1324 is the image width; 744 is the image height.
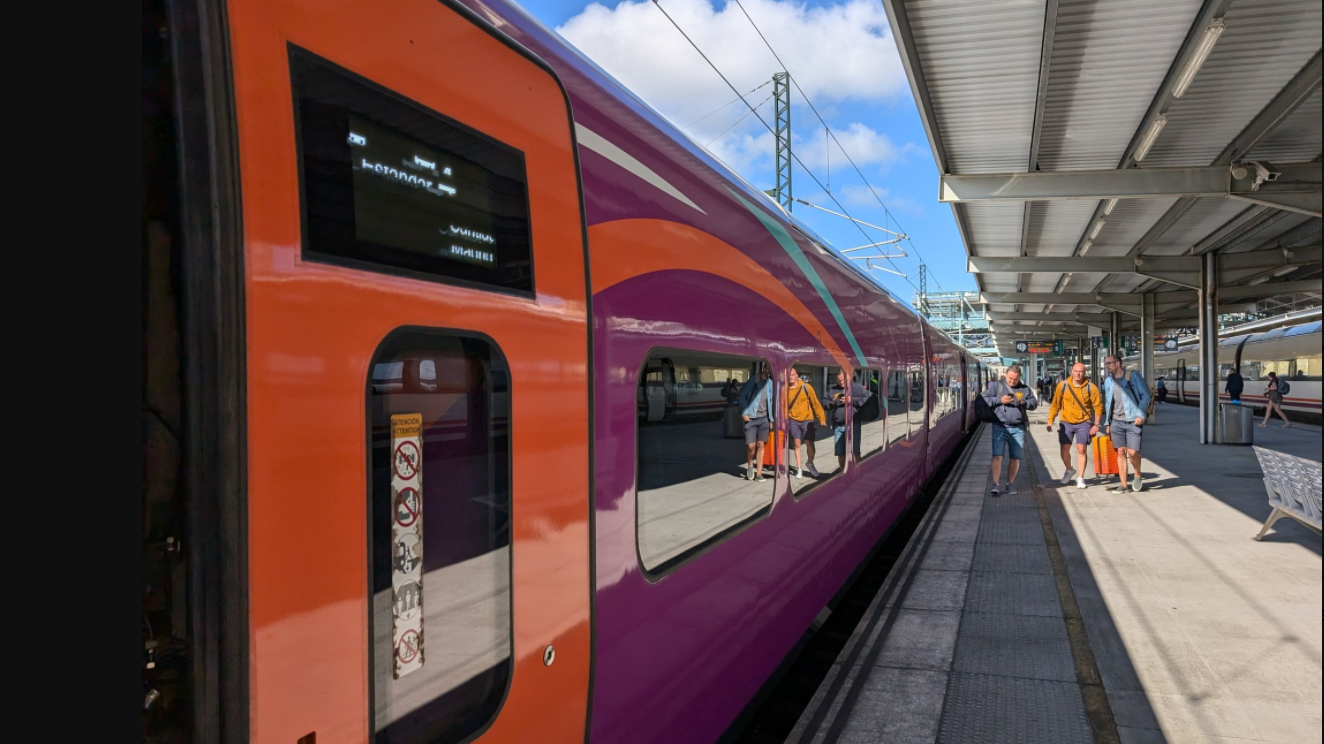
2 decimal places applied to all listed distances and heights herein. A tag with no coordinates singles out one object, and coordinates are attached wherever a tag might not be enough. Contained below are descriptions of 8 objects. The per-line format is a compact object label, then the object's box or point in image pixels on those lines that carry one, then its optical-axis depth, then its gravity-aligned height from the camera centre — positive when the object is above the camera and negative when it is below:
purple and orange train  1.21 -0.03
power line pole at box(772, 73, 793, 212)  15.66 +5.33
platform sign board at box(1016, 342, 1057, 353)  34.84 +0.68
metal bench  5.51 -0.98
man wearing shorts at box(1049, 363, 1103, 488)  10.18 -0.67
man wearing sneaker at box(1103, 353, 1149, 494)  9.48 -0.58
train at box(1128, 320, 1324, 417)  23.73 -0.10
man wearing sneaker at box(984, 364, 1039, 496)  9.77 -0.60
